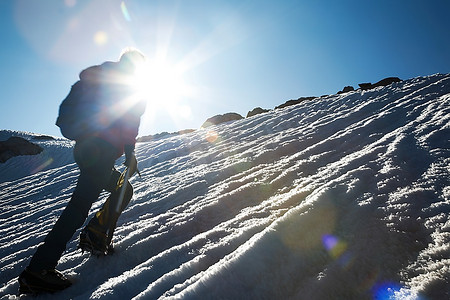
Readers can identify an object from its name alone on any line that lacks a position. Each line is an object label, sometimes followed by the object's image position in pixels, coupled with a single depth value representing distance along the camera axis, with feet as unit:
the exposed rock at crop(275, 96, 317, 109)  82.96
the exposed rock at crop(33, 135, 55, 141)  93.73
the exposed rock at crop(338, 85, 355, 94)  82.92
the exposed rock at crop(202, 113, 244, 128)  97.95
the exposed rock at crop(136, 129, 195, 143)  80.89
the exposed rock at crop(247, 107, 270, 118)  88.41
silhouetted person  5.88
